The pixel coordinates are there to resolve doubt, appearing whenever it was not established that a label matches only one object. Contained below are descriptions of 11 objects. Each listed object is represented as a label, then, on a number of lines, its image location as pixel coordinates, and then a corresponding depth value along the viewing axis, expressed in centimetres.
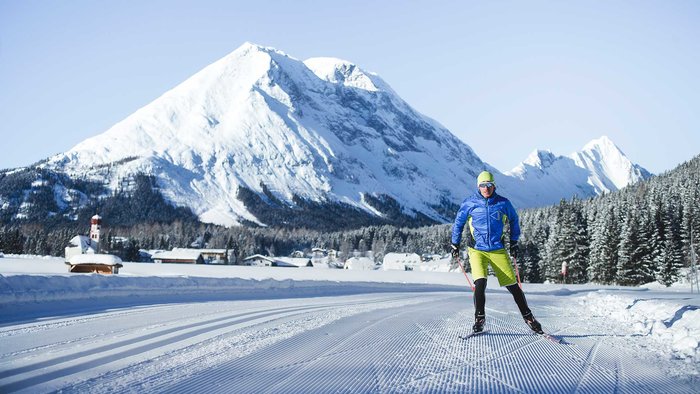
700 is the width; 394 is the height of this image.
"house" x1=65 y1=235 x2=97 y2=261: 6806
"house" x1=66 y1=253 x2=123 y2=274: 4056
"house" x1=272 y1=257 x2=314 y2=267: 11421
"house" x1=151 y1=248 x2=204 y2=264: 9356
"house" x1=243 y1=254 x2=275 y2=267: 11155
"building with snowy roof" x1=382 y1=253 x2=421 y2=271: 12549
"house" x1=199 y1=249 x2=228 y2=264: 11700
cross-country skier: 755
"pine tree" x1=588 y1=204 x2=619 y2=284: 5472
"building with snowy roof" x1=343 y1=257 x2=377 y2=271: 11744
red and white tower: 8212
